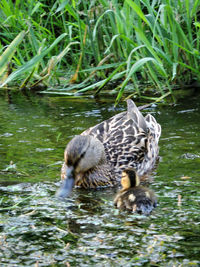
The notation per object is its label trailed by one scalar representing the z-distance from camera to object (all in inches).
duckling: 334.6
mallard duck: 387.2
